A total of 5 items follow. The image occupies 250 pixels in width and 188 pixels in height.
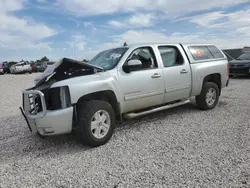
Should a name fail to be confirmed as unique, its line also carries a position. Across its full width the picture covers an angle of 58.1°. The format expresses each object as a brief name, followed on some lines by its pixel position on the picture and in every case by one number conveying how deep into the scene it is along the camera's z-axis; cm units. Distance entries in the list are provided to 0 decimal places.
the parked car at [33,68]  3008
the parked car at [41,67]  3078
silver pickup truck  362
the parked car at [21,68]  2728
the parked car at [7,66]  2984
